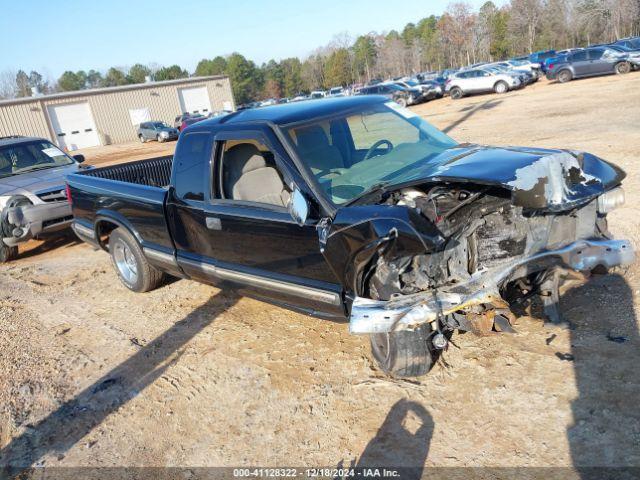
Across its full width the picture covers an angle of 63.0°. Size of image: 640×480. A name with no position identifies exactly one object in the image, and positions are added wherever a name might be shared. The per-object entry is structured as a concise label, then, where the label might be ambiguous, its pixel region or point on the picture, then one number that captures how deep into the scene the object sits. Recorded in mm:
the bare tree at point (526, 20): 62344
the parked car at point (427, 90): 31562
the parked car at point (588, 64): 26344
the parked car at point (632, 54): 25875
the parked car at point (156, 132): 34781
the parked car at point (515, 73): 28859
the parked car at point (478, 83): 28500
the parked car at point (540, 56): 42381
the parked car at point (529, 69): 30578
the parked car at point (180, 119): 36281
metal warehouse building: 36781
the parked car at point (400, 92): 30734
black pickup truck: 3164
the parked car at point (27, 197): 7566
